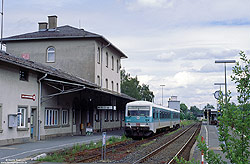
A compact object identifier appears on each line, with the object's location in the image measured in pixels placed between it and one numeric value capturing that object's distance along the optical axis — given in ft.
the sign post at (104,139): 45.14
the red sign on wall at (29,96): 65.65
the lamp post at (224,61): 77.56
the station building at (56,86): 62.03
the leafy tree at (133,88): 272.29
